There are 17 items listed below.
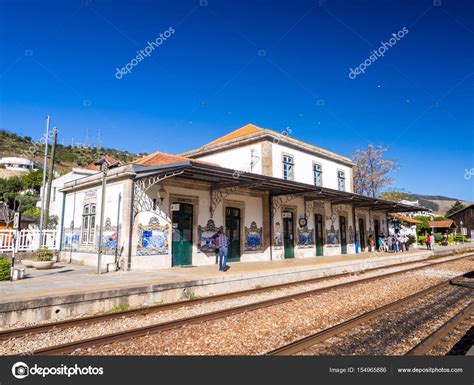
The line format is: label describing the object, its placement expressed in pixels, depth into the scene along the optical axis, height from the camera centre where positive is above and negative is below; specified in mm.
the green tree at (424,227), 50594 +1710
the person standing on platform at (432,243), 28536 -445
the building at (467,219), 60878 +3710
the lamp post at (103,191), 11163 +1702
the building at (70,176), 28562 +5743
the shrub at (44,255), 12547 -625
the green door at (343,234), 23716 +305
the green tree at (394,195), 43125 +5722
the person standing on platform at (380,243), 25797 -438
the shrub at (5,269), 9506 -890
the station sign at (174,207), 13672 +1324
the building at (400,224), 31456 +1500
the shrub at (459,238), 50662 -92
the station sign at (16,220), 9619 +561
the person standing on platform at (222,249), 12102 -404
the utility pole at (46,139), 21117 +6606
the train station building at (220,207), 12750 +1571
